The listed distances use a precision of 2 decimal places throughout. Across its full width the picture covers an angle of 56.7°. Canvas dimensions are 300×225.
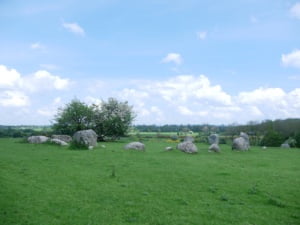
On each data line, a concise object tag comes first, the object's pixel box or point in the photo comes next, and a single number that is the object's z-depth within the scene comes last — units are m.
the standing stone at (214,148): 25.08
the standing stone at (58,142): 27.56
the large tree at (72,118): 39.88
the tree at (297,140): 35.97
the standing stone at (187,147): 23.59
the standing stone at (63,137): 34.00
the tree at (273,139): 38.44
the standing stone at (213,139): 36.25
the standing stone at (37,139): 30.19
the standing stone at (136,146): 24.35
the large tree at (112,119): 41.91
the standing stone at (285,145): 34.78
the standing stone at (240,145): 27.48
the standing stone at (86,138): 24.98
